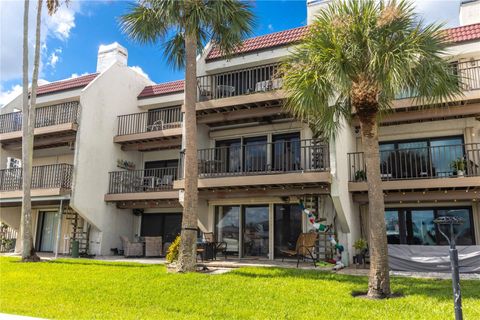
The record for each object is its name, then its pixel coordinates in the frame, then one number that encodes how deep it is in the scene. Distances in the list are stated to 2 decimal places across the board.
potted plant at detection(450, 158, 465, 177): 13.31
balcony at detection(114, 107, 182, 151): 18.70
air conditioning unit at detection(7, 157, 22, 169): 22.30
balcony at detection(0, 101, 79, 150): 18.28
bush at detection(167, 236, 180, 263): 12.43
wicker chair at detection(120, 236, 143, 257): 17.56
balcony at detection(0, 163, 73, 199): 17.50
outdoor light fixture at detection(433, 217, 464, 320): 5.07
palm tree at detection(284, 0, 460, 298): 8.32
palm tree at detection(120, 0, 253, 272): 11.67
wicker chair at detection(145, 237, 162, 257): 17.61
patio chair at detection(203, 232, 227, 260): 16.06
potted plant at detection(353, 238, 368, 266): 13.09
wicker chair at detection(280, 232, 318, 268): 12.99
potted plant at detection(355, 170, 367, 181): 14.47
